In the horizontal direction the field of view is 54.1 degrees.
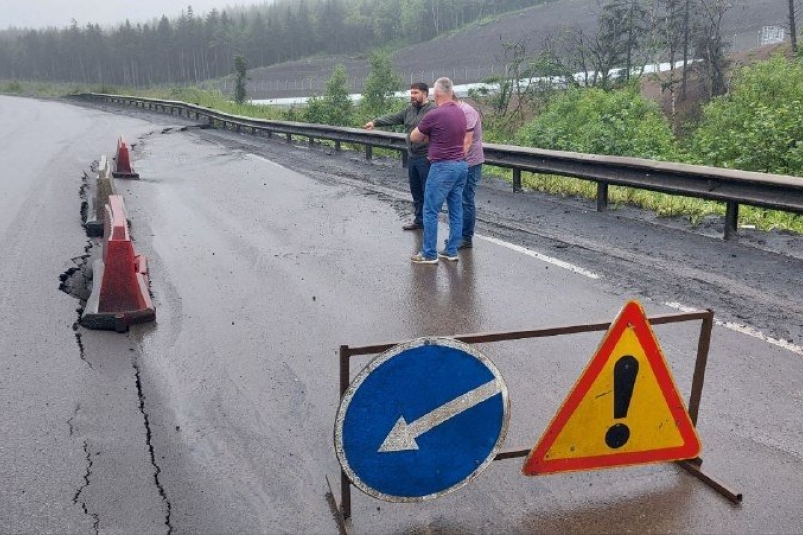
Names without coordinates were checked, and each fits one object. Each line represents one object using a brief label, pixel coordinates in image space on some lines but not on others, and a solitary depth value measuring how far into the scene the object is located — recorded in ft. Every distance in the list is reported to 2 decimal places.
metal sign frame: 11.29
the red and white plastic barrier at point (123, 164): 50.72
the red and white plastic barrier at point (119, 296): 20.95
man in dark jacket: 30.30
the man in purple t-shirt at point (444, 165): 26.50
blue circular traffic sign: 11.07
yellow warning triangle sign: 12.12
